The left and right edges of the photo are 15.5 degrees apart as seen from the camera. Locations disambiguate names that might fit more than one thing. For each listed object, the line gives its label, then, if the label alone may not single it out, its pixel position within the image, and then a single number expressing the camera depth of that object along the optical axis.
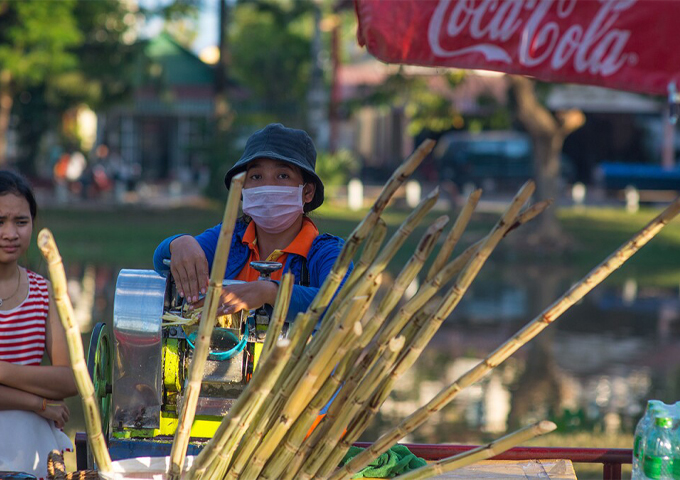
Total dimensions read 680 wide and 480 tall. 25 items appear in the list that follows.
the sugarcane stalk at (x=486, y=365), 5.46
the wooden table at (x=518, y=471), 5.95
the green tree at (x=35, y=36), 27.64
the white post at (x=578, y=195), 38.64
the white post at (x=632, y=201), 35.83
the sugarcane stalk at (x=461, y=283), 5.47
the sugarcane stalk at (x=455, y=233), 5.44
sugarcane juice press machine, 5.89
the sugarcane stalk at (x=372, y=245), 5.45
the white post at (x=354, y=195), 34.82
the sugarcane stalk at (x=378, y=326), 5.40
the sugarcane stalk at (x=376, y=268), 5.39
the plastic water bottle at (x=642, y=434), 6.00
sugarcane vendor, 6.12
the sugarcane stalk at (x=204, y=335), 5.34
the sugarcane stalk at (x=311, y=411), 5.45
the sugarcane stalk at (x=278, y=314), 5.44
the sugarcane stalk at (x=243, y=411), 5.26
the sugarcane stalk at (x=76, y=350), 5.20
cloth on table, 5.88
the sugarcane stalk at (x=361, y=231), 5.43
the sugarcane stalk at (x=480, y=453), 5.28
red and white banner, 6.15
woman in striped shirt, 6.15
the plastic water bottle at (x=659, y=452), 5.94
